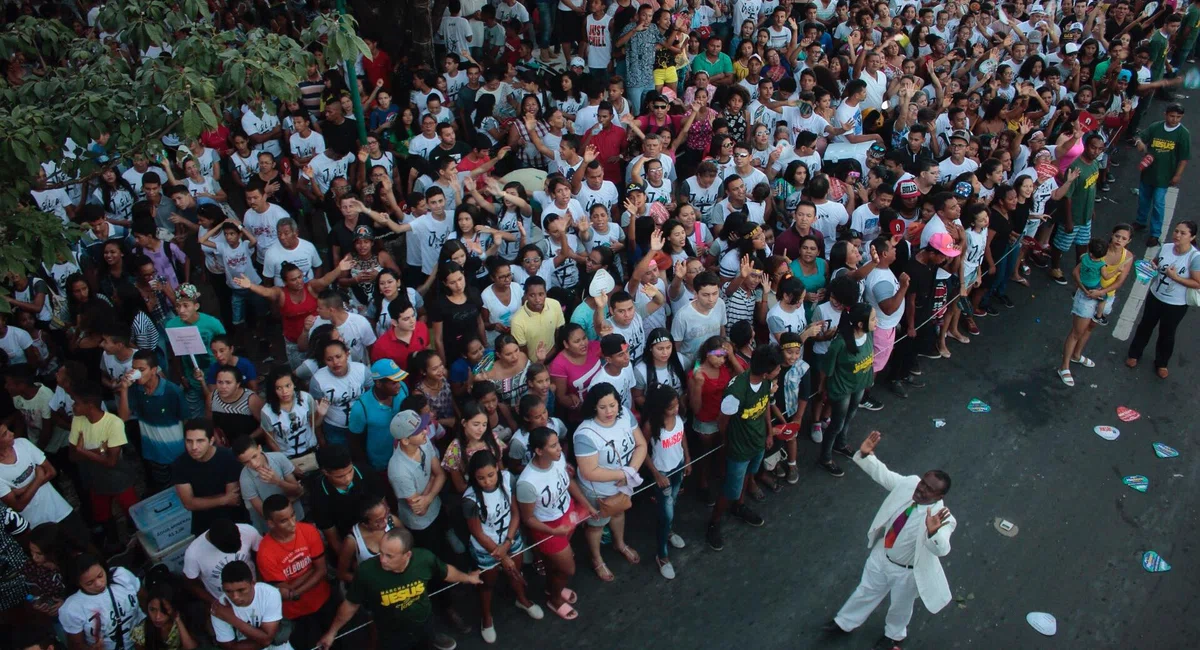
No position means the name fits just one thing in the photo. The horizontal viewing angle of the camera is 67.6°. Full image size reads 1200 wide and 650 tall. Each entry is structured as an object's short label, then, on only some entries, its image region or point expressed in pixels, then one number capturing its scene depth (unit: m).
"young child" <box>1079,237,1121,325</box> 8.30
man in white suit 5.26
